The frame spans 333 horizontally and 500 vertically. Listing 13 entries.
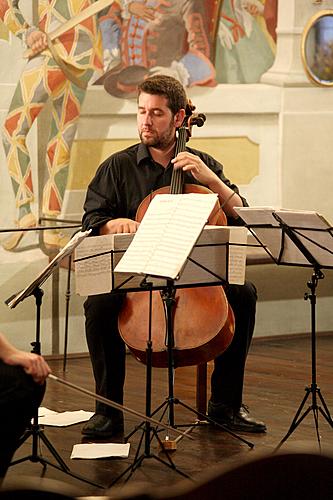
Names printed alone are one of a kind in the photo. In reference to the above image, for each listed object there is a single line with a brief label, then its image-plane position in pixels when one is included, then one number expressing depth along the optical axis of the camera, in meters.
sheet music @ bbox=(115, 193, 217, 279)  4.85
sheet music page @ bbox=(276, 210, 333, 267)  5.25
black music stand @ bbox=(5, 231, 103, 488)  4.93
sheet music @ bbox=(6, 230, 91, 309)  4.91
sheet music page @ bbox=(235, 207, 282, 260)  5.42
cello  5.76
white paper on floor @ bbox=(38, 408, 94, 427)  6.52
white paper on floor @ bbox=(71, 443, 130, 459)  5.76
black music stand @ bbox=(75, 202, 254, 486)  5.39
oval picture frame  9.79
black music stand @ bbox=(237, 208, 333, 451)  5.31
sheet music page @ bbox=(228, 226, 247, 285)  5.65
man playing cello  6.18
